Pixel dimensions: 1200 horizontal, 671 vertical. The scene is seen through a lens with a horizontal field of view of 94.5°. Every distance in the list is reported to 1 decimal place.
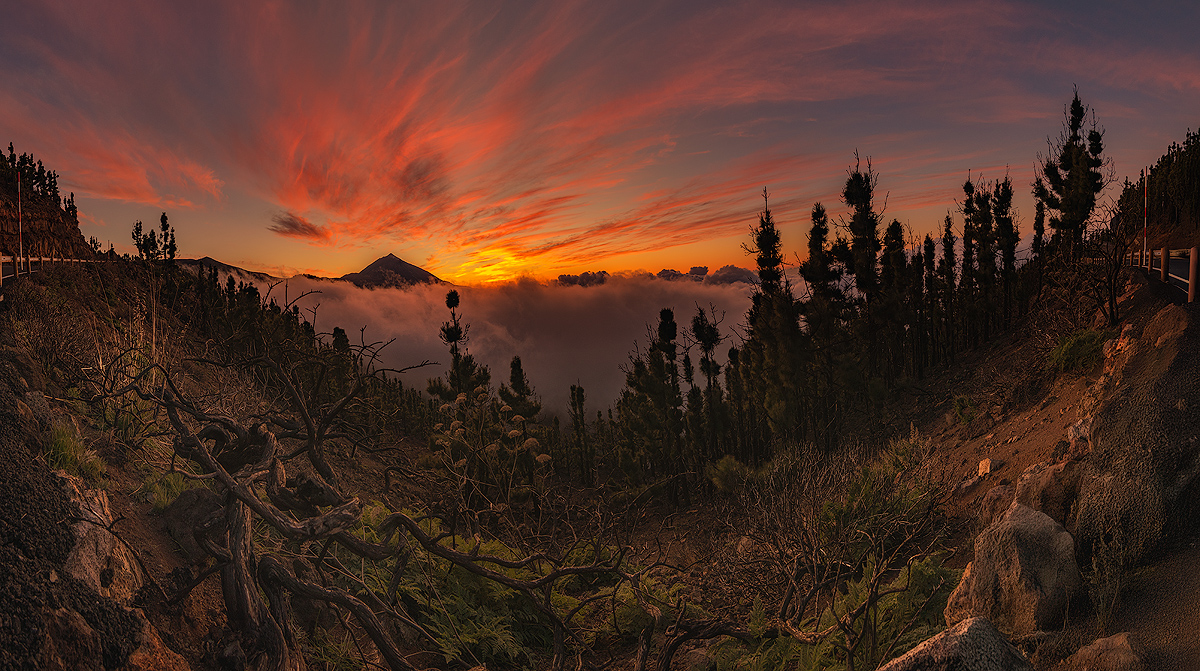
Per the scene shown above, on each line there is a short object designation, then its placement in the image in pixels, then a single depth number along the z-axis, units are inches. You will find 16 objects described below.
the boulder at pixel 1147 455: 199.3
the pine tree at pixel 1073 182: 1053.2
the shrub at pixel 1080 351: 430.6
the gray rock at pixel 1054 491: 233.6
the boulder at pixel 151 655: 114.7
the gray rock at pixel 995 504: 297.6
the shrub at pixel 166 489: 166.4
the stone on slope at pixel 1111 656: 150.4
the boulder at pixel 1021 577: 190.7
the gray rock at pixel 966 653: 123.0
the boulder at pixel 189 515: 159.3
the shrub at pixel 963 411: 664.9
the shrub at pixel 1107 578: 177.9
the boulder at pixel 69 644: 102.7
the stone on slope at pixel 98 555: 120.4
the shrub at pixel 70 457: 158.9
